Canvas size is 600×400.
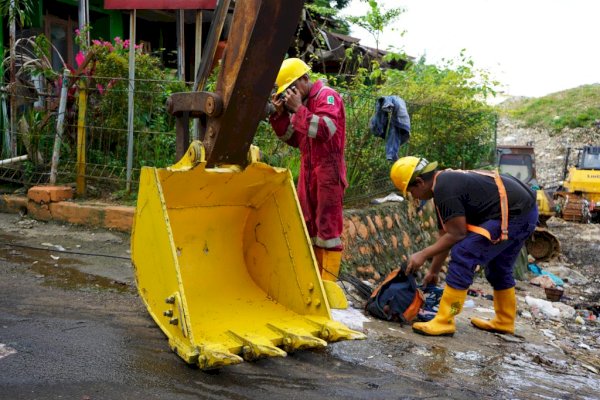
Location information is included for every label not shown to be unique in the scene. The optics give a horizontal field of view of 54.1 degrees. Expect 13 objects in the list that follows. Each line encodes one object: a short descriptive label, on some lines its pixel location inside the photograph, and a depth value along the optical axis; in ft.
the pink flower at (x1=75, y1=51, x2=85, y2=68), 24.00
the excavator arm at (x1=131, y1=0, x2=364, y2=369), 9.53
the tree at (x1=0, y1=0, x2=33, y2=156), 23.41
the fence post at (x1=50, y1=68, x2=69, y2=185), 21.83
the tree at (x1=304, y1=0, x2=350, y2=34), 33.40
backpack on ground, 14.93
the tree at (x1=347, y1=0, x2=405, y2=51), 32.58
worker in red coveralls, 13.26
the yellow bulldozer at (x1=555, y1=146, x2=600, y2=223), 50.78
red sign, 20.36
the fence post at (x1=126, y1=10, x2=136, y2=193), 21.06
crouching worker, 14.05
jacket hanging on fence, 21.95
